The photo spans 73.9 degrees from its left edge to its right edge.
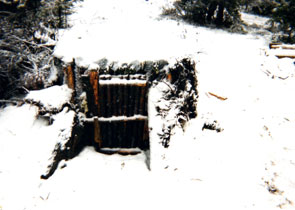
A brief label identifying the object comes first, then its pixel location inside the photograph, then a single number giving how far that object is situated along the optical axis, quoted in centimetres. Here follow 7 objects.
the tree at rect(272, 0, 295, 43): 809
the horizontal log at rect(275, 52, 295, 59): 646
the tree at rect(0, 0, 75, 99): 351
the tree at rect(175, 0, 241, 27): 922
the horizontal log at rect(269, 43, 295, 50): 706
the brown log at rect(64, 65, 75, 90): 301
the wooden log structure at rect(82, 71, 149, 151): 308
